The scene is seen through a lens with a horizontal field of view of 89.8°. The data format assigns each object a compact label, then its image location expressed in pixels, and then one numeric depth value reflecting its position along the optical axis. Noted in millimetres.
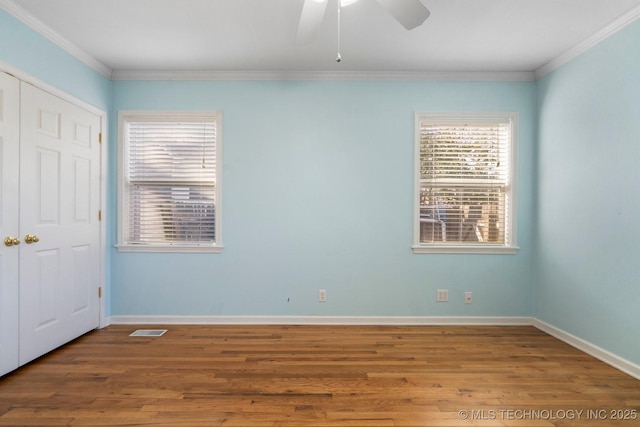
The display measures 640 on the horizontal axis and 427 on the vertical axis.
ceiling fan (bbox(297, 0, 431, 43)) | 1616
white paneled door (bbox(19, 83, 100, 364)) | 2486
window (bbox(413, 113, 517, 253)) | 3500
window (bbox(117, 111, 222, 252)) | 3488
